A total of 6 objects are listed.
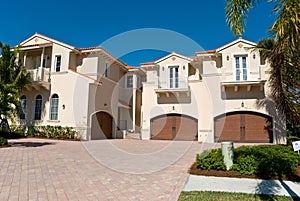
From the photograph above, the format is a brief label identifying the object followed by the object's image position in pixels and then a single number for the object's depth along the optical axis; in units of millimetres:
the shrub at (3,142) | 13112
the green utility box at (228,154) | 7832
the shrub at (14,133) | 18905
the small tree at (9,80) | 13711
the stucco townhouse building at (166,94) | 18953
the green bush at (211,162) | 7791
